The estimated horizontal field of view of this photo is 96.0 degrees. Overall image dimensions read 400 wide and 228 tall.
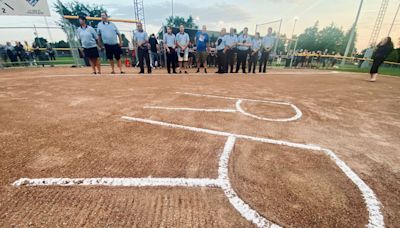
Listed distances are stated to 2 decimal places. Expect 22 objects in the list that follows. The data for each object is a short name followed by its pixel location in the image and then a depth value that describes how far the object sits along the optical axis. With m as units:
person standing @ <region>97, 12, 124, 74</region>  6.65
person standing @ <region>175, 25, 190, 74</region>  7.87
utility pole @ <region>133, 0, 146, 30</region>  20.97
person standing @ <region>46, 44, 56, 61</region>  13.40
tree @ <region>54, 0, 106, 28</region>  32.43
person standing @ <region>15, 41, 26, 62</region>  12.73
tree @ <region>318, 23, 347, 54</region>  51.59
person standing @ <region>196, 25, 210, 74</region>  8.38
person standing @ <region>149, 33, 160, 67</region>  9.65
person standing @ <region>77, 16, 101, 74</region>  6.56
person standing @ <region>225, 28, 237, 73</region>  8.45
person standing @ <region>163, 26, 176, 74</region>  7.84
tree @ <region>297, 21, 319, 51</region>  52.84
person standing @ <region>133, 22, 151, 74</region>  7.41
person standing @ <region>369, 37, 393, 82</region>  6.94
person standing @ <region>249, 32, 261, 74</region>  9.41
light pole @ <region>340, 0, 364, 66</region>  15.59
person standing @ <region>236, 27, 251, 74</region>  8.80
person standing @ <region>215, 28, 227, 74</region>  8.49
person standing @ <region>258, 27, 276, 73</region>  9.20
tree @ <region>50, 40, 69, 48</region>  27.51
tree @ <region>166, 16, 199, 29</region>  54.56
